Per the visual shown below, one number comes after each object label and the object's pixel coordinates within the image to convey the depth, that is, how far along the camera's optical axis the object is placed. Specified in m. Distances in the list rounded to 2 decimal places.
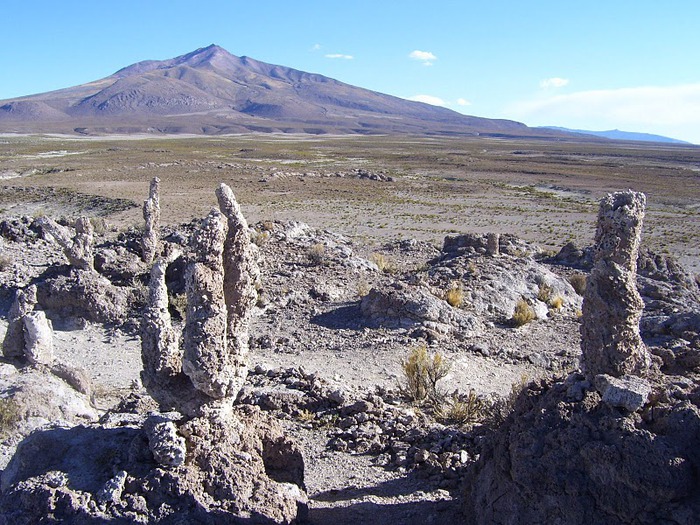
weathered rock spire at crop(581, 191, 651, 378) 4.39
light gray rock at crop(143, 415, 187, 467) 4.04
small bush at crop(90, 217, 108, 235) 19.86
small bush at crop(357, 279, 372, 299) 12.47
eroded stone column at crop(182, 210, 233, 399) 4.50
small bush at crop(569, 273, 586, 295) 14.28
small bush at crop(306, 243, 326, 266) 14.42
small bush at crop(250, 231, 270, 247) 15.51
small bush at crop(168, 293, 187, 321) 10.57
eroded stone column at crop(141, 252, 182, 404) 4.85
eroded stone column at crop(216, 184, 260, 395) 4.91
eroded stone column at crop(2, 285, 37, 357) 7.18
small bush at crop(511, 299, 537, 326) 11.29
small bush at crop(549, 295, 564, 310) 12.57
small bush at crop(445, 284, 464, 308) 11.55
